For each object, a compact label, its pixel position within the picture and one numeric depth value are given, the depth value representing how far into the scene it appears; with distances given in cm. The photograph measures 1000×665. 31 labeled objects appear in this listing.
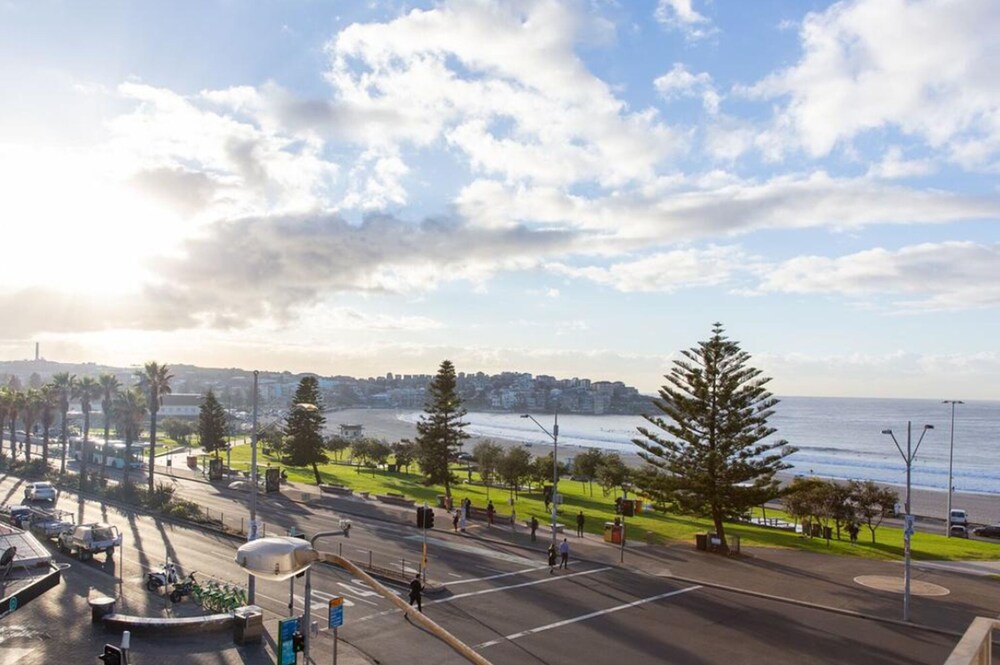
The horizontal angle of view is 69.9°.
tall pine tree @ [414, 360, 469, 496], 5573
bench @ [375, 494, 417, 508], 5128
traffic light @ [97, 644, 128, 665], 1462
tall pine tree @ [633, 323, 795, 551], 3634
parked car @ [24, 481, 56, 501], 4691
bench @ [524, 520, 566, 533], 4138
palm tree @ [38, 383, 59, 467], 7131
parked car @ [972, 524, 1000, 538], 5388
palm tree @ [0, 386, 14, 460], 7381
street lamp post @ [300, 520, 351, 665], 970
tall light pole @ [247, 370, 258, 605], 2242
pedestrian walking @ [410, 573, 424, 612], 2304
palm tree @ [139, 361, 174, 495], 5734
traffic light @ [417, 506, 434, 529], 2806
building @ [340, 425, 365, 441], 14738
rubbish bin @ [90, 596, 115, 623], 2156
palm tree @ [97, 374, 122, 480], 6812
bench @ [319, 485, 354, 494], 5622
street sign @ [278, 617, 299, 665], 1645
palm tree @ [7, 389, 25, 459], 7362
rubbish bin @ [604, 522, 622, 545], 3744
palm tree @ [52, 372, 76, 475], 7125
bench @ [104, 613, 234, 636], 2045
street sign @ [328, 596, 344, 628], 1748
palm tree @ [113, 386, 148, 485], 6265
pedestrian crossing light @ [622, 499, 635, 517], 3219
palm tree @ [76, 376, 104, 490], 6813
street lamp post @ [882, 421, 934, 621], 2348
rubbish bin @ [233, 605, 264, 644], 2003
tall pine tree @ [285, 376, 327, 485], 6750
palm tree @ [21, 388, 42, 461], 7362
